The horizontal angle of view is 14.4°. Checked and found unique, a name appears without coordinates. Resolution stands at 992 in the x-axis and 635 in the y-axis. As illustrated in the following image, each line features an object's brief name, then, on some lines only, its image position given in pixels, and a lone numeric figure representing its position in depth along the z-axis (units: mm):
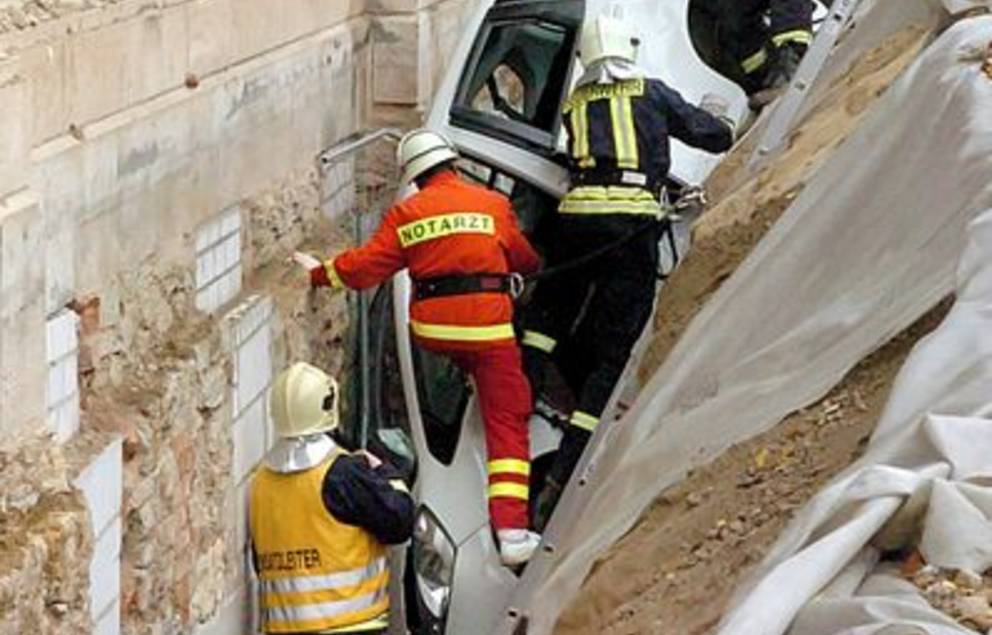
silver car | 15564
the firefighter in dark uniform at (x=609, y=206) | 16715
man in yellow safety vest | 14195
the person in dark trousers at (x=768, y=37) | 18736
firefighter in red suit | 16027
